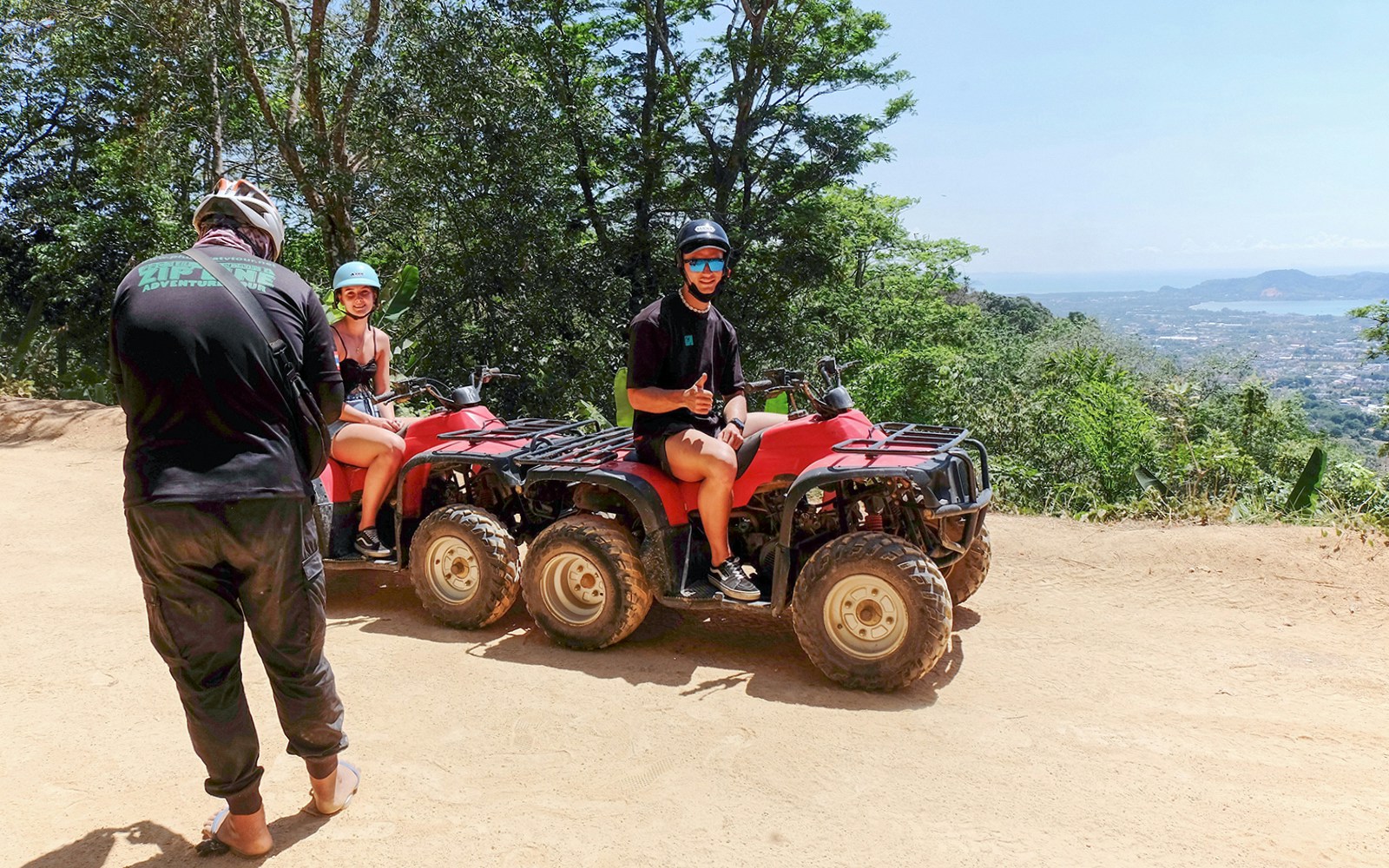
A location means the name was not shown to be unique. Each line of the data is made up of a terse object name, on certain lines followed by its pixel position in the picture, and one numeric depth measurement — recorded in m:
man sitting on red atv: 4.77
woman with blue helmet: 5.77
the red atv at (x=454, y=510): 5.51
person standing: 2.89
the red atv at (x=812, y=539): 4.48
